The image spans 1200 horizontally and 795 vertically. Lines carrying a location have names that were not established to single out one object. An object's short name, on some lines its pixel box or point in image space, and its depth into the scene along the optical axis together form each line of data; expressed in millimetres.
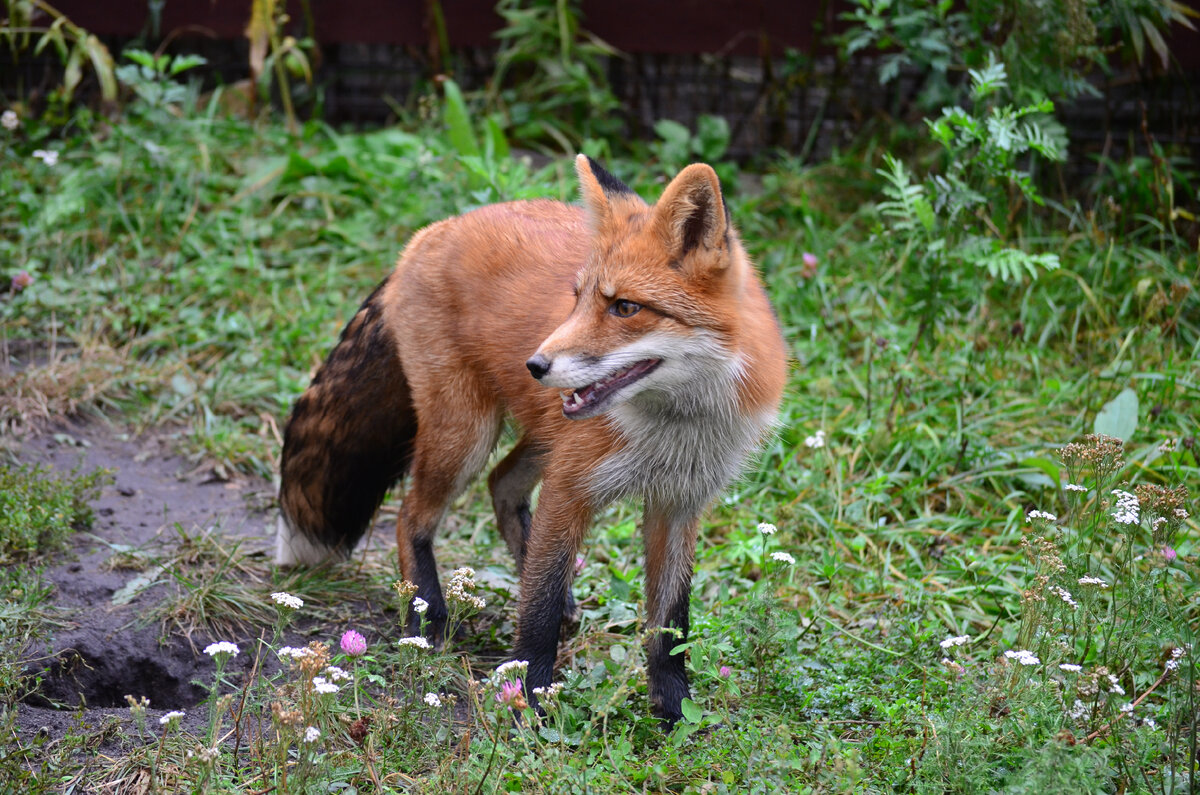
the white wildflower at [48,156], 12711
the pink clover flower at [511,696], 4773
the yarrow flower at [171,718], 4617
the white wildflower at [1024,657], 5172
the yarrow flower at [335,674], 4887
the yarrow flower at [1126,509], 5715
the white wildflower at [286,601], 5016
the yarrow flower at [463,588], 5422
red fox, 5961
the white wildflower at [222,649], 4703
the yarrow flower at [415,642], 5264
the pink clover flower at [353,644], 5434
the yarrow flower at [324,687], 4617
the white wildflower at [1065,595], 5648
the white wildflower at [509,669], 5062
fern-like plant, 9102
